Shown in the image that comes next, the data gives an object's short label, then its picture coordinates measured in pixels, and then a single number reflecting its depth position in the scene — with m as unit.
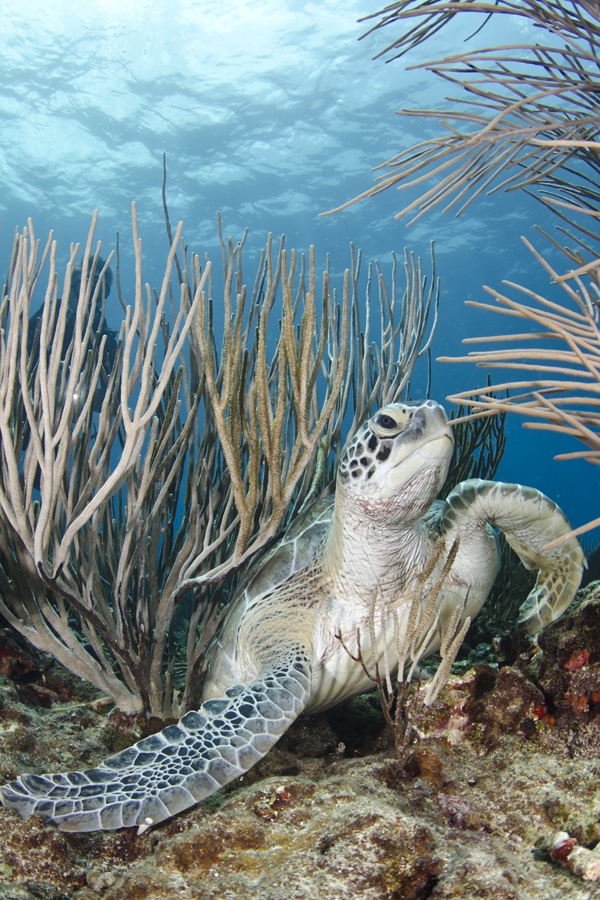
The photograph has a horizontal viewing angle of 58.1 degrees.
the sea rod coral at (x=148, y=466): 0.55
